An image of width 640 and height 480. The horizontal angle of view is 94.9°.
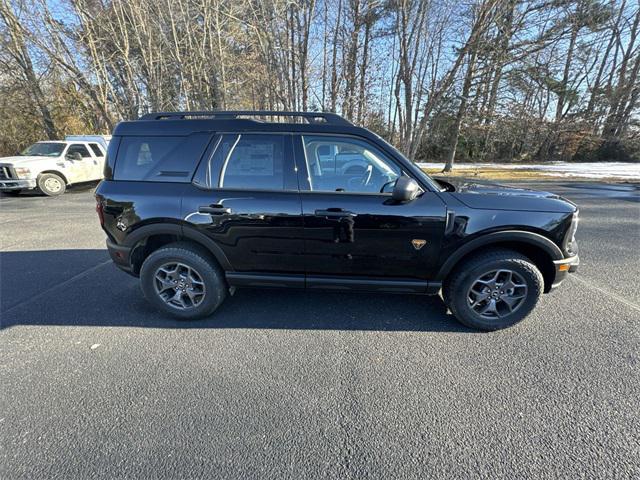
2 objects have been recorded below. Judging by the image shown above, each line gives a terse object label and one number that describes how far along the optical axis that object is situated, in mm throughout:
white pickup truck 9227
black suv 2627
